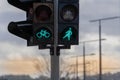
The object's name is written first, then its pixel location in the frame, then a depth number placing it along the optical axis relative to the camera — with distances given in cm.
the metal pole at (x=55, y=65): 1254
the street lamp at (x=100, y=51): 5071
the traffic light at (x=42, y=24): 1188
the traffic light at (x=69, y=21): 1191
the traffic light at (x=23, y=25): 1207
